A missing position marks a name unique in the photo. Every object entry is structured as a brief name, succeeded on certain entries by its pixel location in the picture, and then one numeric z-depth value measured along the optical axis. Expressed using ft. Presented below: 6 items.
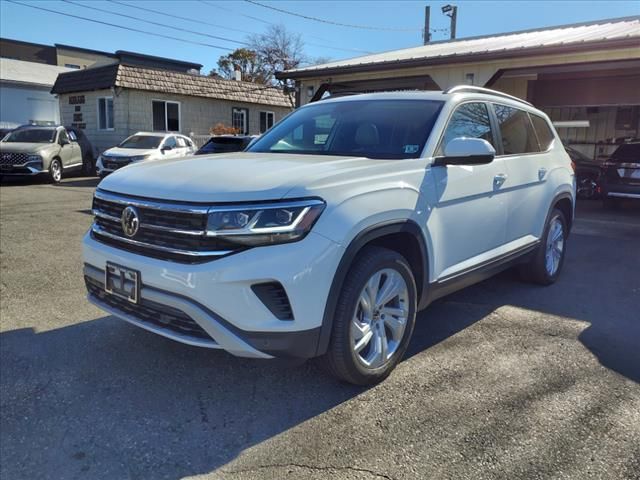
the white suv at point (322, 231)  8.59
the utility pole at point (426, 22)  111.80
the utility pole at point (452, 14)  107.76
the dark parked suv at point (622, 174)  37.04
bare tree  156.76
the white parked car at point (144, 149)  49.49
